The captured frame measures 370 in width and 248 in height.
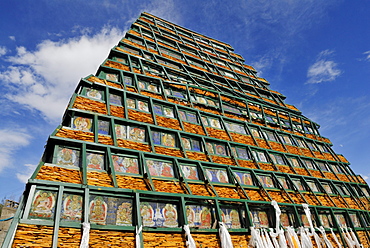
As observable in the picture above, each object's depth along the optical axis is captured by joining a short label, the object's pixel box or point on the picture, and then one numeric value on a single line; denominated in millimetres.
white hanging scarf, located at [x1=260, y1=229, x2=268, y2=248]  6163
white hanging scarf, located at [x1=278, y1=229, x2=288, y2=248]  6508
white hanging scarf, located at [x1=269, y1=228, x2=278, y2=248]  6465
